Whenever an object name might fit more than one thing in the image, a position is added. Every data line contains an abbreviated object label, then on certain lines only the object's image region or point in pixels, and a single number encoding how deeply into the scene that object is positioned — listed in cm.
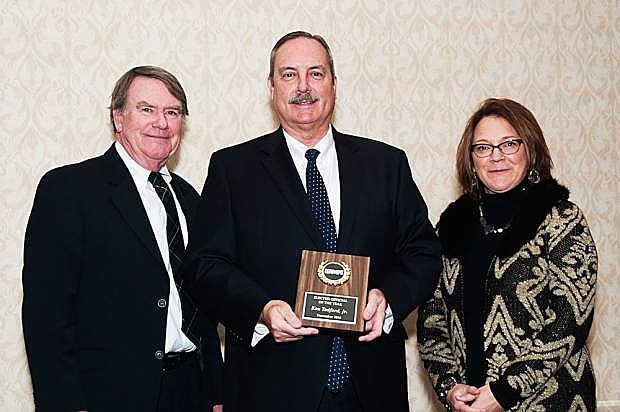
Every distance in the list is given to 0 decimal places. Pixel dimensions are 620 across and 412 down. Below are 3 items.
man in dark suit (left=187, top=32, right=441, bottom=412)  266
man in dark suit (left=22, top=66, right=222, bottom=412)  269
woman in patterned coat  274
